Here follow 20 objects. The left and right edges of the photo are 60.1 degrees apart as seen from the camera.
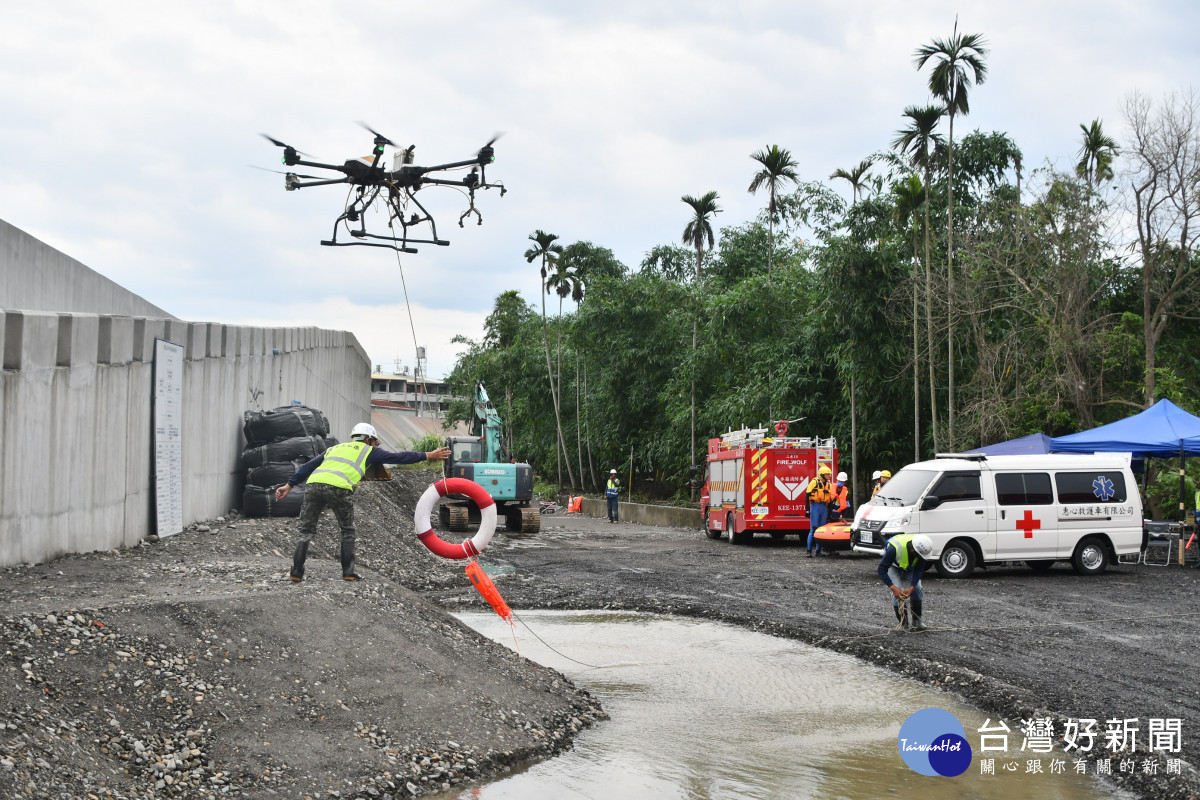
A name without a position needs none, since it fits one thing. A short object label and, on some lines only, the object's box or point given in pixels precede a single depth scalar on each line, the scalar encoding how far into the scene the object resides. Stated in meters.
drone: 16.83
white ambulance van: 17.53
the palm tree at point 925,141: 26.53
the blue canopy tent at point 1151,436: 19.86
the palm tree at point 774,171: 39.94
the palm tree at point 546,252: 58.78
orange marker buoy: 9.67
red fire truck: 26.08
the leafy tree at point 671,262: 62.12
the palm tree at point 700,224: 46.84
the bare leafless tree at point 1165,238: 24.78
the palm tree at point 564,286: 59.19
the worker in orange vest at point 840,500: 23.45
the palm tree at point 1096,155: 29.19
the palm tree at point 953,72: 24.88
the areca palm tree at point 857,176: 36.03
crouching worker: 11.08
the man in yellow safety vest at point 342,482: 10.65
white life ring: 9.88
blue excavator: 29.58
